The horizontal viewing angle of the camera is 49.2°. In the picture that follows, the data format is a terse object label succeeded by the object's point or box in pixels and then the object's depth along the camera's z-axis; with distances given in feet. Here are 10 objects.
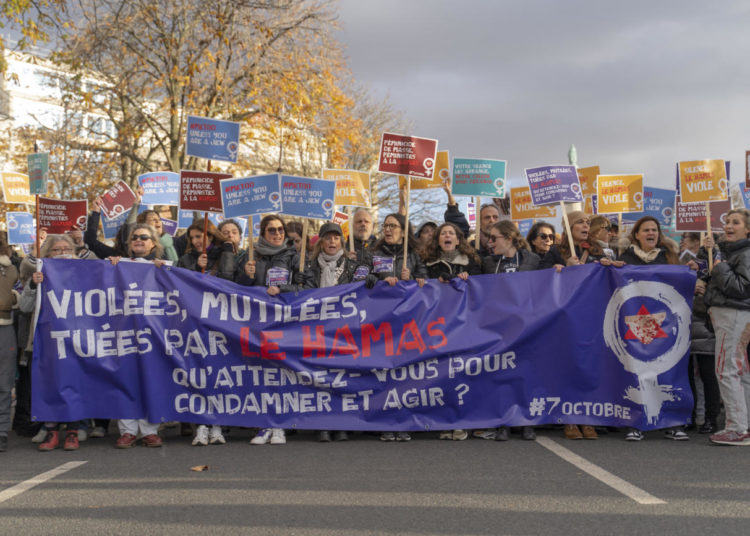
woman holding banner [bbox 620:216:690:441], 25.90
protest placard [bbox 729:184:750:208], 39.32
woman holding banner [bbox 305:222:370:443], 26.58
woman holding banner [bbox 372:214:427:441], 26.13
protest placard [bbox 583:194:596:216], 44.27
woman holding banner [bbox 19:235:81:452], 23.71
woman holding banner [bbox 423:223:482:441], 26.27
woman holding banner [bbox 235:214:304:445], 26.07
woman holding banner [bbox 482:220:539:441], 26.50
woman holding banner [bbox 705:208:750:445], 22.90
